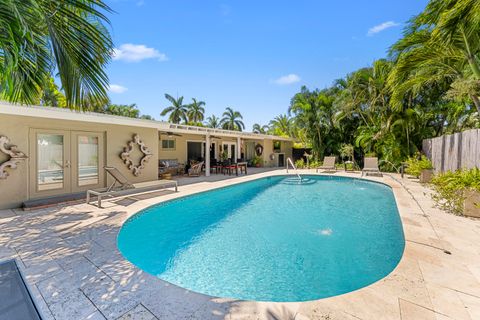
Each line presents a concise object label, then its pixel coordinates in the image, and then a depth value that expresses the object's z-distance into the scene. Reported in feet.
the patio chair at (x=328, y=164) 48.98
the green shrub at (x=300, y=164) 59.21
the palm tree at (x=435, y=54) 14.63
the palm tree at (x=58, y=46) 5.61
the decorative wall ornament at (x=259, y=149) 66.47
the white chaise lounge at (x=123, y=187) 22.21
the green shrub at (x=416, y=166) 35.42
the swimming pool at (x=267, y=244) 11.46
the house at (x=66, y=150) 20.72
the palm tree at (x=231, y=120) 127.54
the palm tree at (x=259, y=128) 129.44
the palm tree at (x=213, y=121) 133.39
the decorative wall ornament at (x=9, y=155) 20.06
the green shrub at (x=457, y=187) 19.12
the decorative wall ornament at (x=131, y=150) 30.30
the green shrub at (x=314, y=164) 55.64
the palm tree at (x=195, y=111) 119.65
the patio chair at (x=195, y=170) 43.50
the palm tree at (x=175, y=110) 116.26
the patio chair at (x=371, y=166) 42.78
